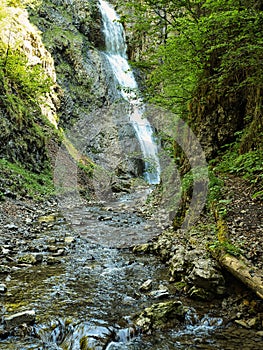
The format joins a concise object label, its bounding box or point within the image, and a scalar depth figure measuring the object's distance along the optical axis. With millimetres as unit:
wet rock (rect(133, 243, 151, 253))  6577
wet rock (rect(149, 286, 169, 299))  4233
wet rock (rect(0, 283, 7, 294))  4240
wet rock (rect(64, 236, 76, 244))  7328
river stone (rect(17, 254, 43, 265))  5609
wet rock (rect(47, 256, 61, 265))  5688
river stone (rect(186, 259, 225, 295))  3979
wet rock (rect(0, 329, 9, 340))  3203
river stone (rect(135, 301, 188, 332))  3486
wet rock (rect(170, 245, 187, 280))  4727
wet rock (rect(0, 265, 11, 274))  5004
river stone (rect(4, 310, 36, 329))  3402
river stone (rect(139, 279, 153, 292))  4498
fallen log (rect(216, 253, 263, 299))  3419
